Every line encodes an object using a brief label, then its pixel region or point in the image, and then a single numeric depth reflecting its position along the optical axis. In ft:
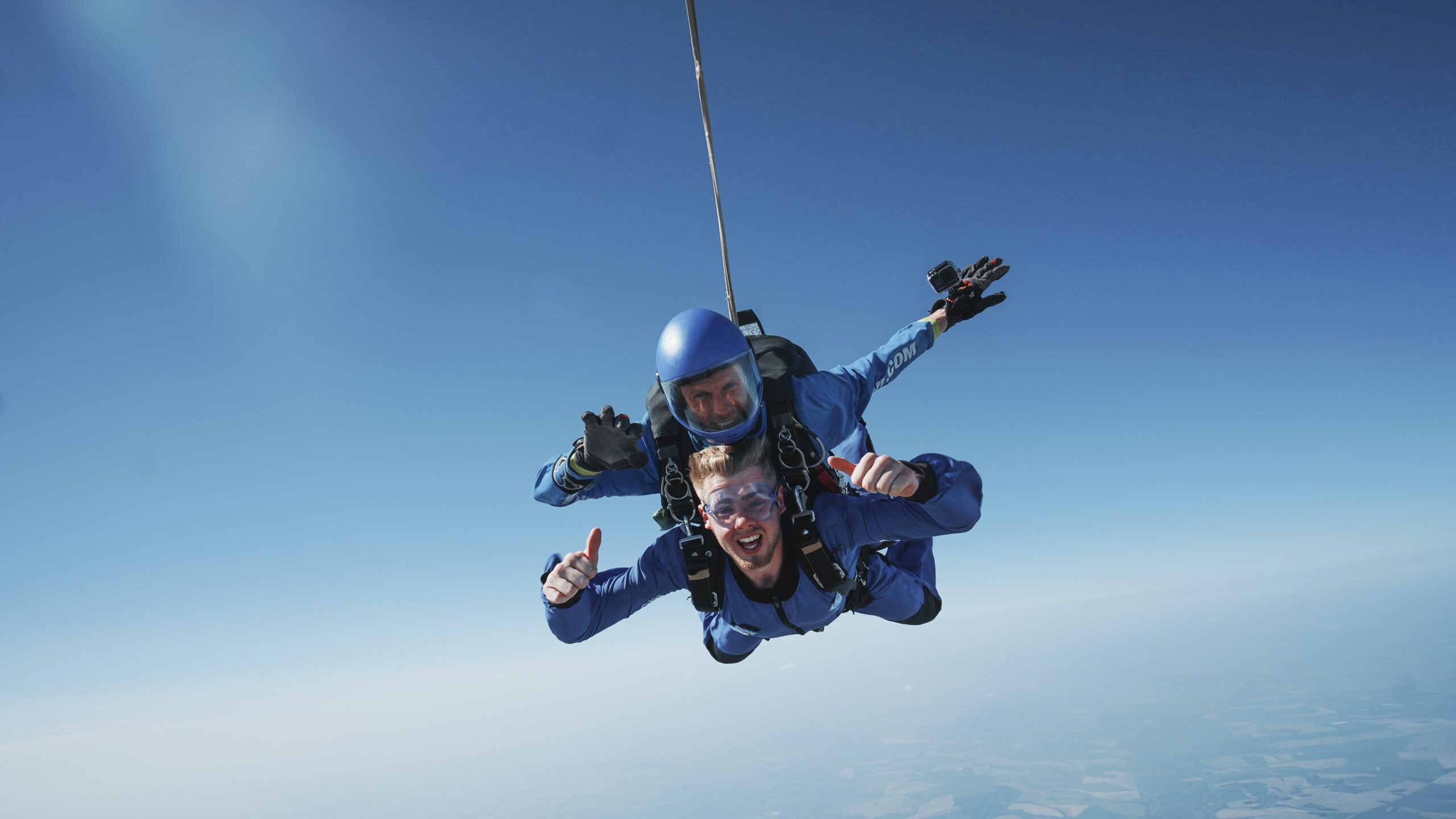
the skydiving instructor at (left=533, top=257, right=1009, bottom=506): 9.23
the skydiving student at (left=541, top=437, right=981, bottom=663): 7.97
